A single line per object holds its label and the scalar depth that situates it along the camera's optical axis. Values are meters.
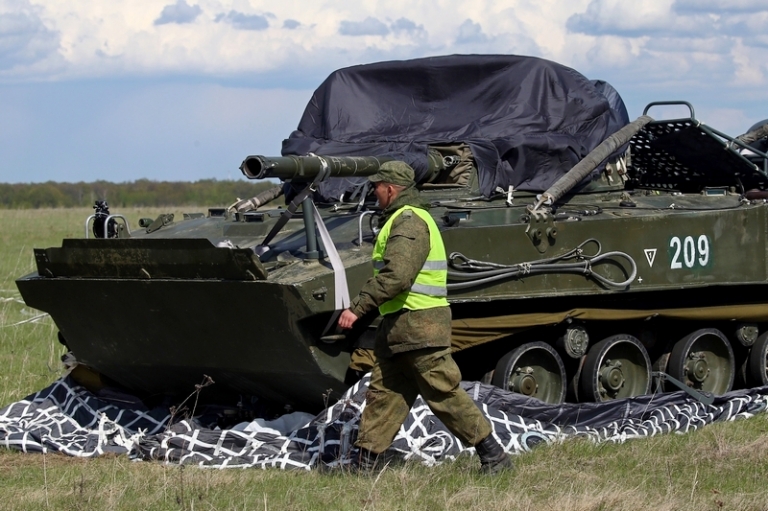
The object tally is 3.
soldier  13.30
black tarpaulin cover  18.28
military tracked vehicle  15.16
